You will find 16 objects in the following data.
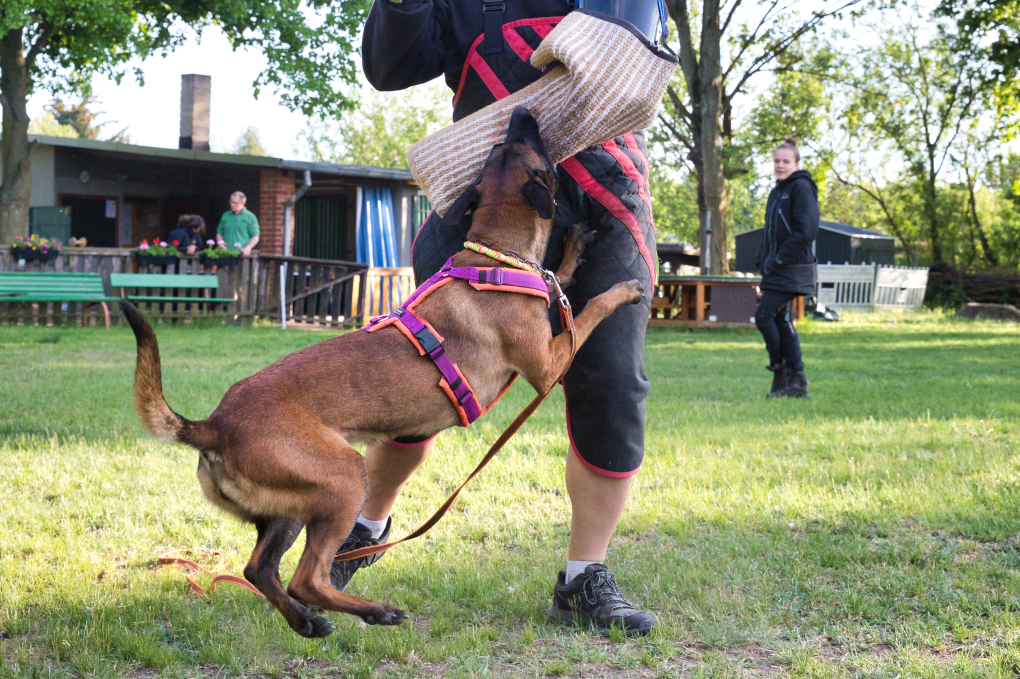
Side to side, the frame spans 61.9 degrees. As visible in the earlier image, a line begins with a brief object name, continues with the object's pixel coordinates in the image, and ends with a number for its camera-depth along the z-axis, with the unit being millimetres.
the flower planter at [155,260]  15664
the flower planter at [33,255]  15031
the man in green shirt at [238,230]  16312
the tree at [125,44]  18266
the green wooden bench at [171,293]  15328
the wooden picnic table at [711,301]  18266
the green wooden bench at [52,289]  14320
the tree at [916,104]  34312
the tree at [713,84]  21297
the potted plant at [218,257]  15766
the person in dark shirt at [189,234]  16125
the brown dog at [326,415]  2346
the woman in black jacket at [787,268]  8117
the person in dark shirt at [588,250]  2918
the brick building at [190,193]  19969
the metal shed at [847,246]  34656
